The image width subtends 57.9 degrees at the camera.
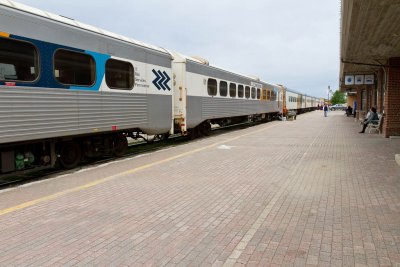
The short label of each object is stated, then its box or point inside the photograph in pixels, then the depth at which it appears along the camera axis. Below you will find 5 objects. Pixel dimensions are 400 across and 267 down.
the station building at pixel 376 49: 8.11
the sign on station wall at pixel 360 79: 21.34
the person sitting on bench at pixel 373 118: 17.55
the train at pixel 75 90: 6.50
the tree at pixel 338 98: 125.37
